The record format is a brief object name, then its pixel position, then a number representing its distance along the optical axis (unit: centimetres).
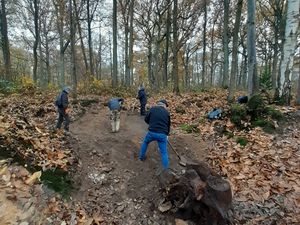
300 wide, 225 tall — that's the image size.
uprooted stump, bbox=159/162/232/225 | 374
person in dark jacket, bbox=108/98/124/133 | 722
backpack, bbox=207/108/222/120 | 758
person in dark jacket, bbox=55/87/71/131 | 677
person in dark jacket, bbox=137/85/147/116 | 885
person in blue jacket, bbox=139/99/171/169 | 514
